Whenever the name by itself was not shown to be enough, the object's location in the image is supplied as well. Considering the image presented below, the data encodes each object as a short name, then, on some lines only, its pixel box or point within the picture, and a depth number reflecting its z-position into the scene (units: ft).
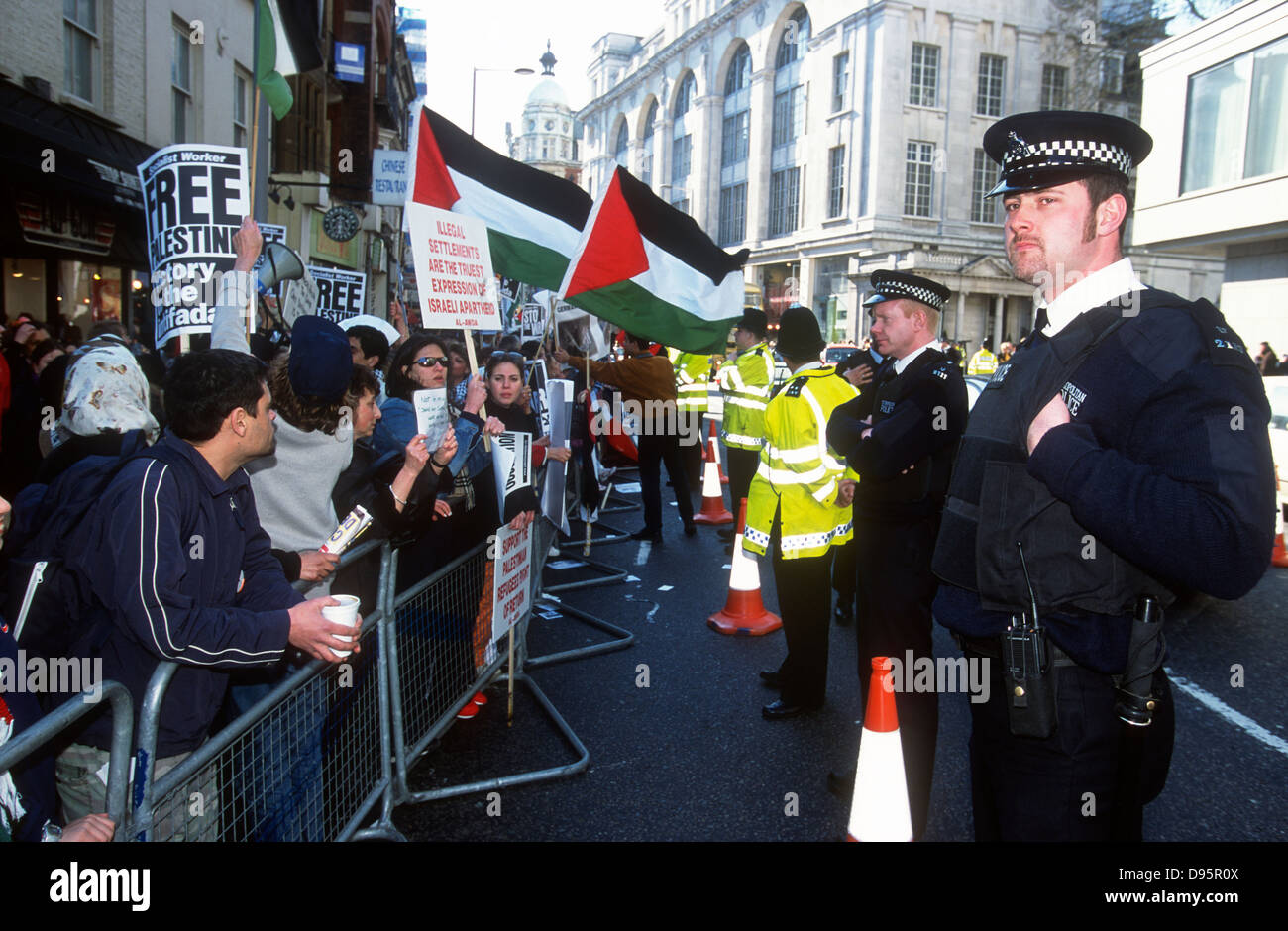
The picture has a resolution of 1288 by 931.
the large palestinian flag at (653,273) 18.49
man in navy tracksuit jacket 7.63
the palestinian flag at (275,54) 19.70
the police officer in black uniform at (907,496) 11.78
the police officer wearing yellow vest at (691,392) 37.14
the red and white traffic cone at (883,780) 10.28
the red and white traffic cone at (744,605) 20.72
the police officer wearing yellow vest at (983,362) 74.59
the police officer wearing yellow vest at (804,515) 15.21
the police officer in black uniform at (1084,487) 5.82
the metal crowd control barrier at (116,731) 5.67
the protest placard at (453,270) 14.03
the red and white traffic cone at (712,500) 34.22
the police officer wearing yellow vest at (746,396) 28.48
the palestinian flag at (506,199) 16.02
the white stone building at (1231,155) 66.74
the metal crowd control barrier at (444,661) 12.80
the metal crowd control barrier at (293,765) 7.21
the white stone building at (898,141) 135.54
